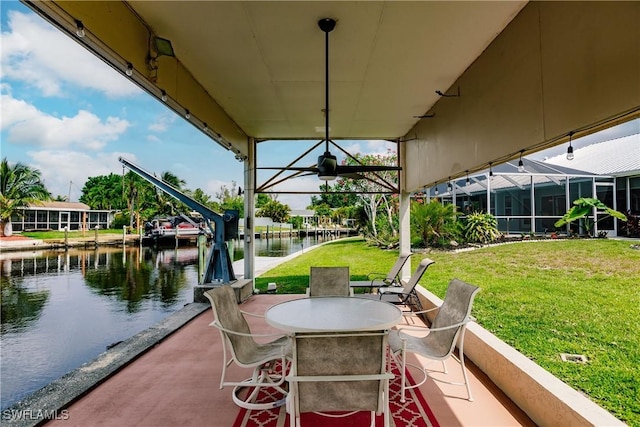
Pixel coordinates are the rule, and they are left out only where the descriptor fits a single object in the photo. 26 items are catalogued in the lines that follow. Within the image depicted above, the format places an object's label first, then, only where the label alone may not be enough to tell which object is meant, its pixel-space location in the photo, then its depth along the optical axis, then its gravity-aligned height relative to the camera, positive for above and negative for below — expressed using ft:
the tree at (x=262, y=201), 139.42 +10.26
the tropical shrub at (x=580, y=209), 31.22 +1.40
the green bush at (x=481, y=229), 40.06 -0.67
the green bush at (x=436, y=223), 40.65 +0.11
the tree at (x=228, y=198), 162.29 +14.54
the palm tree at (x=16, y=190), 87.04 +10.29
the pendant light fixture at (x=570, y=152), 8.57 +1.85
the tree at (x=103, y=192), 157.28 +16.95
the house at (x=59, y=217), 98.78 +3.21
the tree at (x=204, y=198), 160.29 +13.78
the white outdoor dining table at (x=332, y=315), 8.74 -2.72
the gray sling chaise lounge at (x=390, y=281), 22.03 -3.90
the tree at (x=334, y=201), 111.16 +9.13
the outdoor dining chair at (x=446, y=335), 9.87 -3.59
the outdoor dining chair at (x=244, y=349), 9.20 -3.86
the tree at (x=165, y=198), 134.10 +11.20
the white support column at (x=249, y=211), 25.29 +1.11
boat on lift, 117.50 -2.07
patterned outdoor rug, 8.40 -5.12
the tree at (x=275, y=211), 140.77 +6.06
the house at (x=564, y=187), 38.24 +5.05
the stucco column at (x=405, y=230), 26.27 -0.48
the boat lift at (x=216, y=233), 22.12 -0.52
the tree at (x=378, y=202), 53.52 +4.07
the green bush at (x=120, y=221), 133.39 +2.09
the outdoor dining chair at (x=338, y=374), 6.64 -3.04
